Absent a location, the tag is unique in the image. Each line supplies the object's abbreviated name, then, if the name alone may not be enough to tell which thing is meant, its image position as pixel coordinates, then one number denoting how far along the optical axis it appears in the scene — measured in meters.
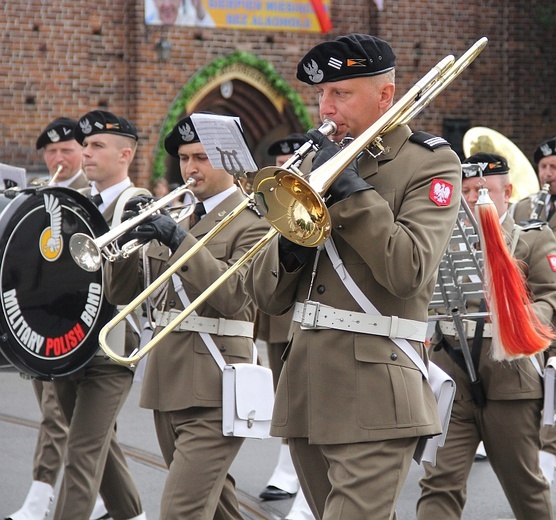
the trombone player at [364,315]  6.94
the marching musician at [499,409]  10.12
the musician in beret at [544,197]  16.22
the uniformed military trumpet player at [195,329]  9.27
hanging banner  32.34
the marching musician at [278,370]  13.62
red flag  34.81
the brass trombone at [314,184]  6.54
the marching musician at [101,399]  10.98
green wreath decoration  32.59
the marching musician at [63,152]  14.50
